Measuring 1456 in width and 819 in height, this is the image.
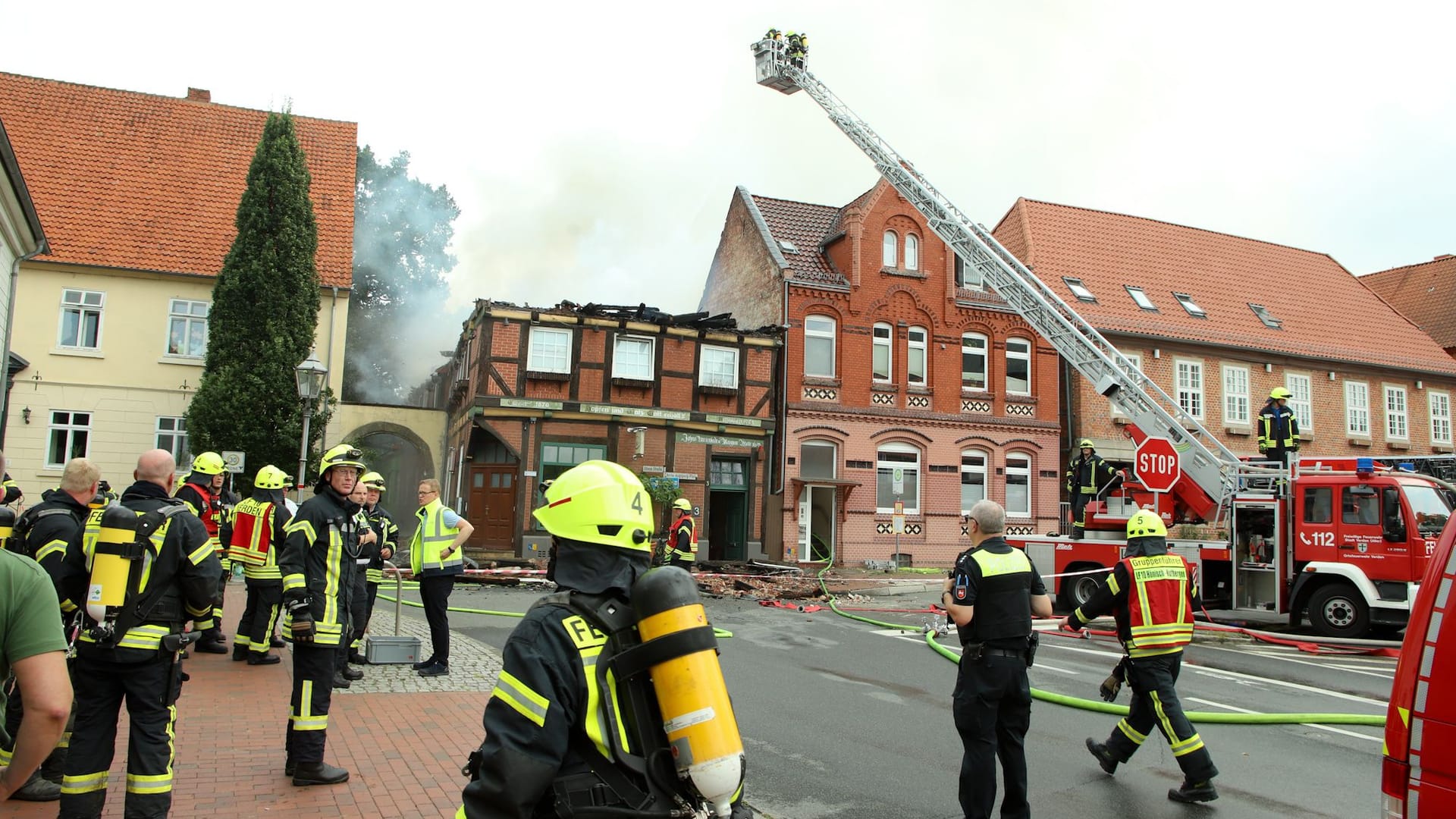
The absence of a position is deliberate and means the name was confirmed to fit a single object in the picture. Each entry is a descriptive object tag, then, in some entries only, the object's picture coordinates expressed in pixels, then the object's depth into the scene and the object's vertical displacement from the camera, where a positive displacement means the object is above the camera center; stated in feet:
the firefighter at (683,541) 43.50 -2.23
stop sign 50.37 +2.20
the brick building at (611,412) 79.61 +6.70
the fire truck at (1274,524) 42.70 -0.66
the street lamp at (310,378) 50.88 +5.52
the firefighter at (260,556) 30.42 -2.64
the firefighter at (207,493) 28.78 -0.47
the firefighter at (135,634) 14.23 -2.42
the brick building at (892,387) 88.17 +10.74
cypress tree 74.69 +12.42
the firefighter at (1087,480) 54.29 +1.40
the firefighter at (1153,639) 19.45 -2.81
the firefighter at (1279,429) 48.91 +4.17
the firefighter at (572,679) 7.50 -1.54
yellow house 76.89 +17.32
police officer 17.01 -2.97
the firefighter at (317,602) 18.12 -2.37
